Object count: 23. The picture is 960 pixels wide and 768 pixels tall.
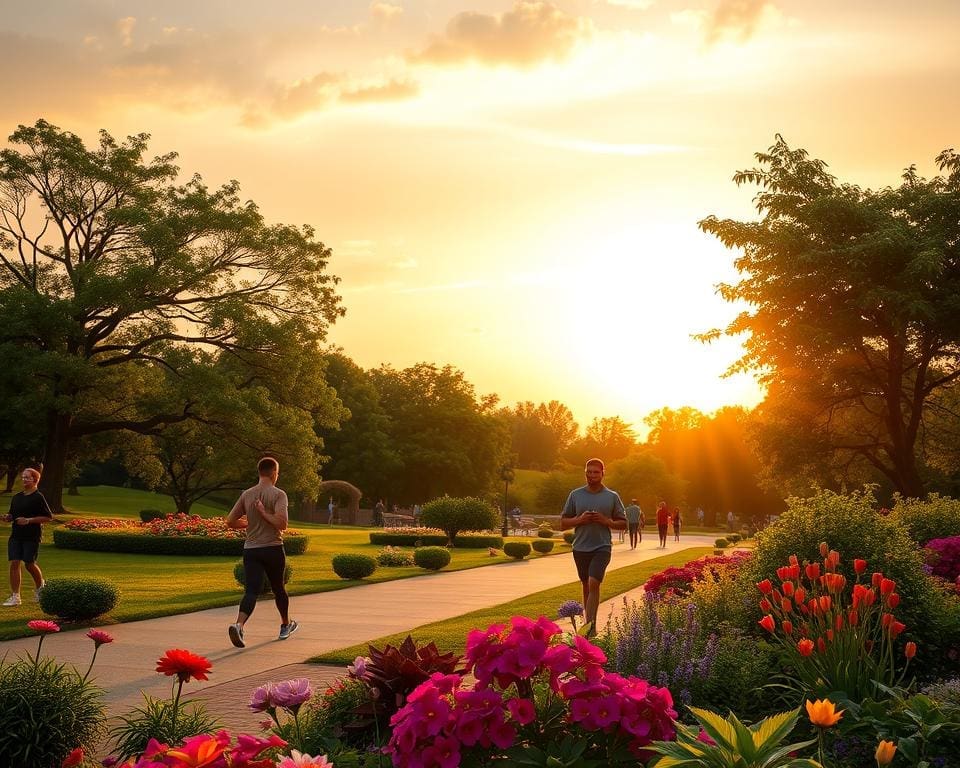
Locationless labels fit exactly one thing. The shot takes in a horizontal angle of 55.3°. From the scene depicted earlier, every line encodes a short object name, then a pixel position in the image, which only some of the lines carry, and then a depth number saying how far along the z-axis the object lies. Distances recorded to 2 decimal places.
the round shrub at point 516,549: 27.38
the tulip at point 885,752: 2.68
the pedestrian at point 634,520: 33.33
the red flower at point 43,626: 4.79
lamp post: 50.66
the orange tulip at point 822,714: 2.86
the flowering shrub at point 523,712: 3.18
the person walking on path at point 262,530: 10.12
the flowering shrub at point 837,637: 5.18
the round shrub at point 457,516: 34.59
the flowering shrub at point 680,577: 12.16
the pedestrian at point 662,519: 35.88
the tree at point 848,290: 24.02
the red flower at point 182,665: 3.60
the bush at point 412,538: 33.50
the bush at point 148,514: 38.94
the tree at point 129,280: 33.66
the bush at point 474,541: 34.19
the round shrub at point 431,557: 22.30
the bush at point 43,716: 5.06
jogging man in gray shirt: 10.17
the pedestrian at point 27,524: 12.34
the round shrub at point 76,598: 11.76
